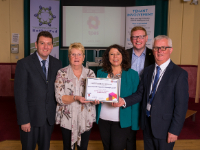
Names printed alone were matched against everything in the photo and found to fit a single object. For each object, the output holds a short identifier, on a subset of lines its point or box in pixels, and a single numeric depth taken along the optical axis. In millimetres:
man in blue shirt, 2556
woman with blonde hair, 1922
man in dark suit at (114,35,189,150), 1730
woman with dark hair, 2045
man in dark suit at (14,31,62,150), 1900
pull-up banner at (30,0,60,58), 5902
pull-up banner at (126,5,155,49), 5867
